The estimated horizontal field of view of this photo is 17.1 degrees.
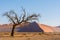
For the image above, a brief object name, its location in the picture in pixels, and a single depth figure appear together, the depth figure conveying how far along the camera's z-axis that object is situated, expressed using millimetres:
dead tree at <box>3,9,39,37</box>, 48066
